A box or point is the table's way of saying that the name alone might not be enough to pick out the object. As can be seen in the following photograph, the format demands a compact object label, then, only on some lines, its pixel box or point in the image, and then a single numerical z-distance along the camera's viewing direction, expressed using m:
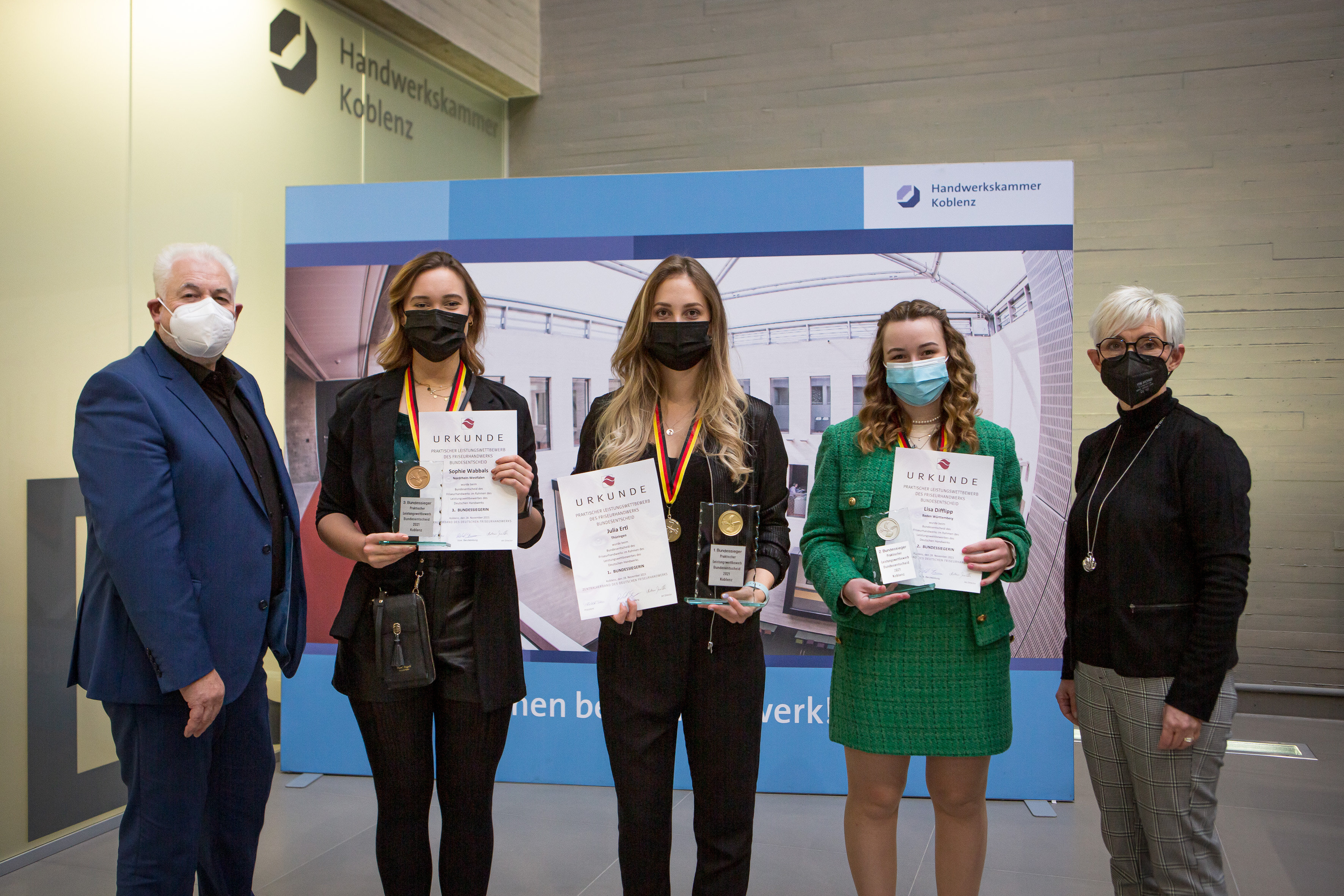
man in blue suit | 1.81
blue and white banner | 3.51
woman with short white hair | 1.79
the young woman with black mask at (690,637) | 1.92
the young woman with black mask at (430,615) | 1.97
